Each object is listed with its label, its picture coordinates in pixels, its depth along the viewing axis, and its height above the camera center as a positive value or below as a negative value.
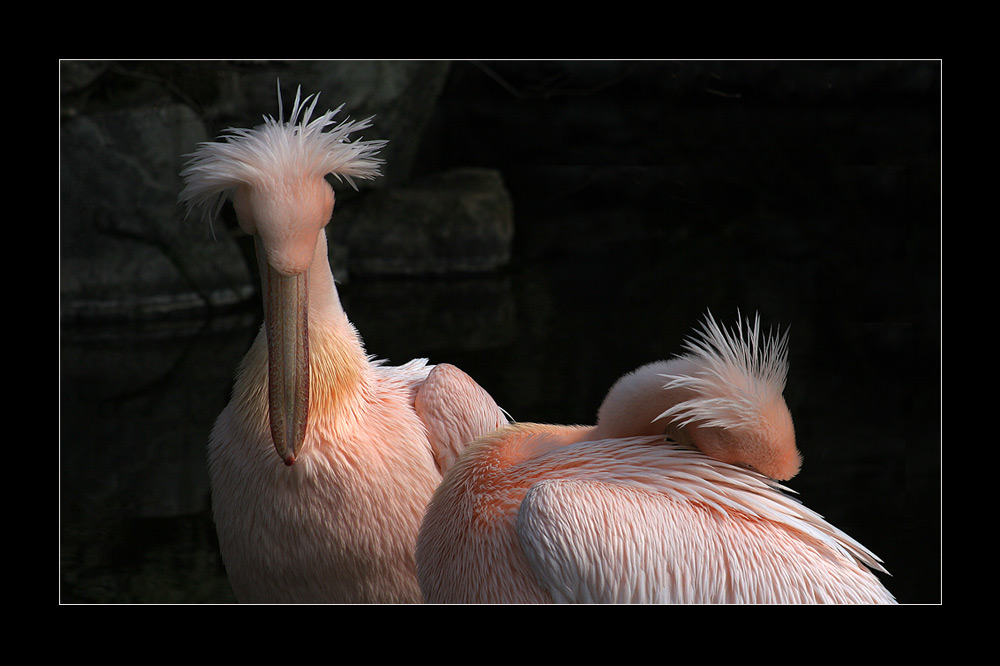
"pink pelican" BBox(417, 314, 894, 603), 11.89 -0.16
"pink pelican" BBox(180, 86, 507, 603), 12.10 -0.08
